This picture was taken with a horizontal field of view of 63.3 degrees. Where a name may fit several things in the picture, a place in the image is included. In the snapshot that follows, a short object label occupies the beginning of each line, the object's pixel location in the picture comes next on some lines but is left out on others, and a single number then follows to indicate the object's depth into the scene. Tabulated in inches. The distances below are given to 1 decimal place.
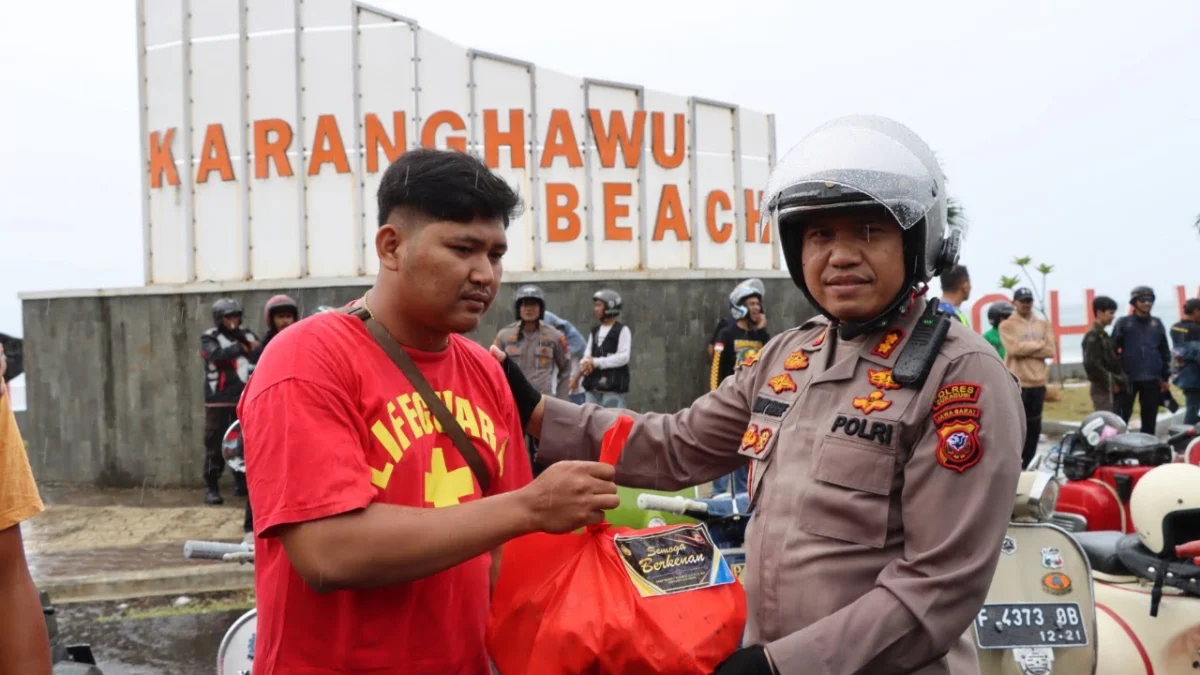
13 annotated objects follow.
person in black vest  393.7
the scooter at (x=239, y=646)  134.0
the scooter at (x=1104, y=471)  215.0
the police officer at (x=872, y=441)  73.2
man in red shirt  67.8
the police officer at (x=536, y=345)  353.4
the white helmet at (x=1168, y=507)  144.2
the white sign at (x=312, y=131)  445.4
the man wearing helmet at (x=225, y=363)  351.9
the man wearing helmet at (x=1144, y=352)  448.1
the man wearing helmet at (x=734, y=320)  382.2
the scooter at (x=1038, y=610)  137.9
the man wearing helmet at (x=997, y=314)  416.2
